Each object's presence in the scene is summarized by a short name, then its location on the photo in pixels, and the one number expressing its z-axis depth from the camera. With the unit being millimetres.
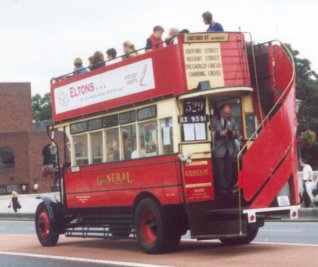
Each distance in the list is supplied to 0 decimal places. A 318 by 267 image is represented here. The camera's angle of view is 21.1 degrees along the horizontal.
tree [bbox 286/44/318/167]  76312
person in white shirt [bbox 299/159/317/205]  26797
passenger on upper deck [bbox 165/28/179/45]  14188
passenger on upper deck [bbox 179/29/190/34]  14638
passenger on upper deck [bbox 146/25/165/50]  15227
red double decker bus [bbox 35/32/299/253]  13758
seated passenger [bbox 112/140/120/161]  15929
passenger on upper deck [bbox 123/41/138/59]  15572
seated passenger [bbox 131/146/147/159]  15092
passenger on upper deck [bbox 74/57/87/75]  17781
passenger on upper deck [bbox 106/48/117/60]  16656
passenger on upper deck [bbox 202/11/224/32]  14703
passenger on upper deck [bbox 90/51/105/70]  16770
